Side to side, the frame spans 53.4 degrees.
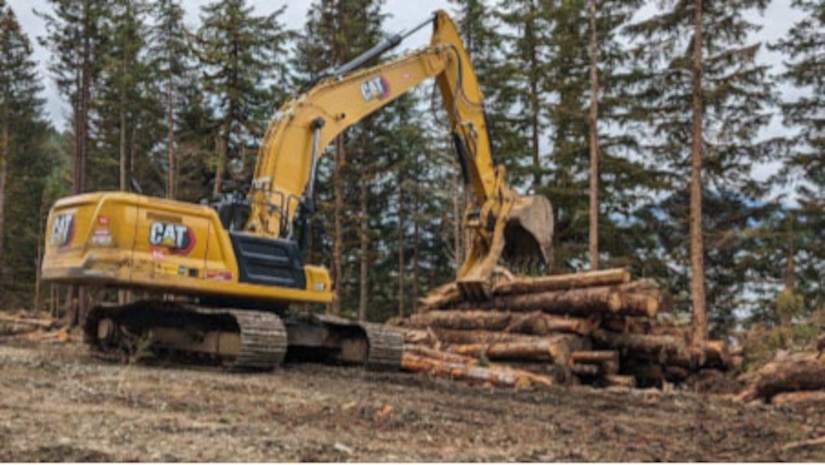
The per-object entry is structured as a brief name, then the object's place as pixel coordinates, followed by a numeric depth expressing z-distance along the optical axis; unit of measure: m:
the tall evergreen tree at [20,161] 39.56
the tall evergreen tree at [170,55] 29.94
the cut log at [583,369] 13.80
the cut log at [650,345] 14.62
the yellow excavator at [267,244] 10.22
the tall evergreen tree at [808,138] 24.62
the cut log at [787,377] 10.55
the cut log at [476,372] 11.71
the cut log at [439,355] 13.59
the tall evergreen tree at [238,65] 27.47
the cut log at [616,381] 14.35
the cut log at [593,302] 13.98
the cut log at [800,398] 10.01
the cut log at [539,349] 13.18
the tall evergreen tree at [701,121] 21.20
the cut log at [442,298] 16.45
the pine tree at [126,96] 31.12
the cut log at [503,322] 14.17
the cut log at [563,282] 14.40
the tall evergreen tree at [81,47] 31.56
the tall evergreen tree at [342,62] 28.52
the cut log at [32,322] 21.75
